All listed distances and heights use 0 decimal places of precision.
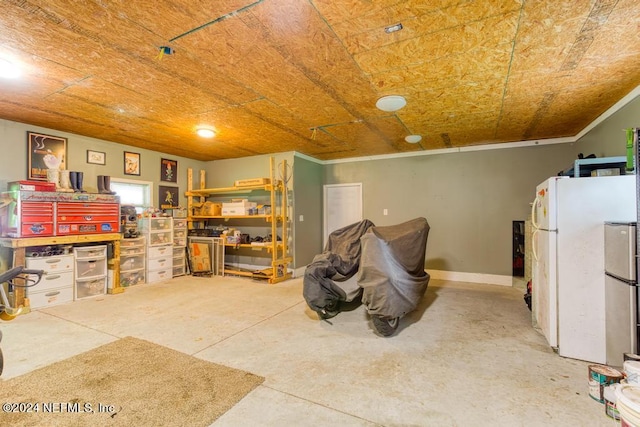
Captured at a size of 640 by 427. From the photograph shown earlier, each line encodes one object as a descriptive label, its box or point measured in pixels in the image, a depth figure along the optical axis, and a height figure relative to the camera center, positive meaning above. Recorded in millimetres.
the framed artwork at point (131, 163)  5270 +1013
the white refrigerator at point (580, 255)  2361 -369
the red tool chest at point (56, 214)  3693 +43
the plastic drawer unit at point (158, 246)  5199 -565
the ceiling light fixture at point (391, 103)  3143 +1292
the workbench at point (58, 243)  3613 -384
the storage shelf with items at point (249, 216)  5453 -12
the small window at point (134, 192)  5215 +479
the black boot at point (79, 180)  4309 +566
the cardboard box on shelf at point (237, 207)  5664 +171
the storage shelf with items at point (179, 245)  5715 -600
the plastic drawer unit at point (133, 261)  4844 -796
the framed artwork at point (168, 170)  5871 +980
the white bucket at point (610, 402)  1690 -1173
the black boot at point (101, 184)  4617 +536
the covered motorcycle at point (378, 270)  2842 -637
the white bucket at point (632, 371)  1623 -932
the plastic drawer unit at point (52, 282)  3730 -909
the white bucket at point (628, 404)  1350 -952
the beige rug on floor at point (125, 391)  1736 -1238
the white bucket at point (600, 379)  1844 -1107
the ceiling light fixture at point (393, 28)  1970 +1323
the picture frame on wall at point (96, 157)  4760 +1024
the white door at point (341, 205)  6375 +217
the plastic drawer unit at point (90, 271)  4180 -835
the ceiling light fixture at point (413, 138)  4671 +1281
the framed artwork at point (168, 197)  5801 +410
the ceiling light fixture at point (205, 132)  4258 +1296
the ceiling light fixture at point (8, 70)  2449 +1343
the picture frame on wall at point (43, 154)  4078 +949
